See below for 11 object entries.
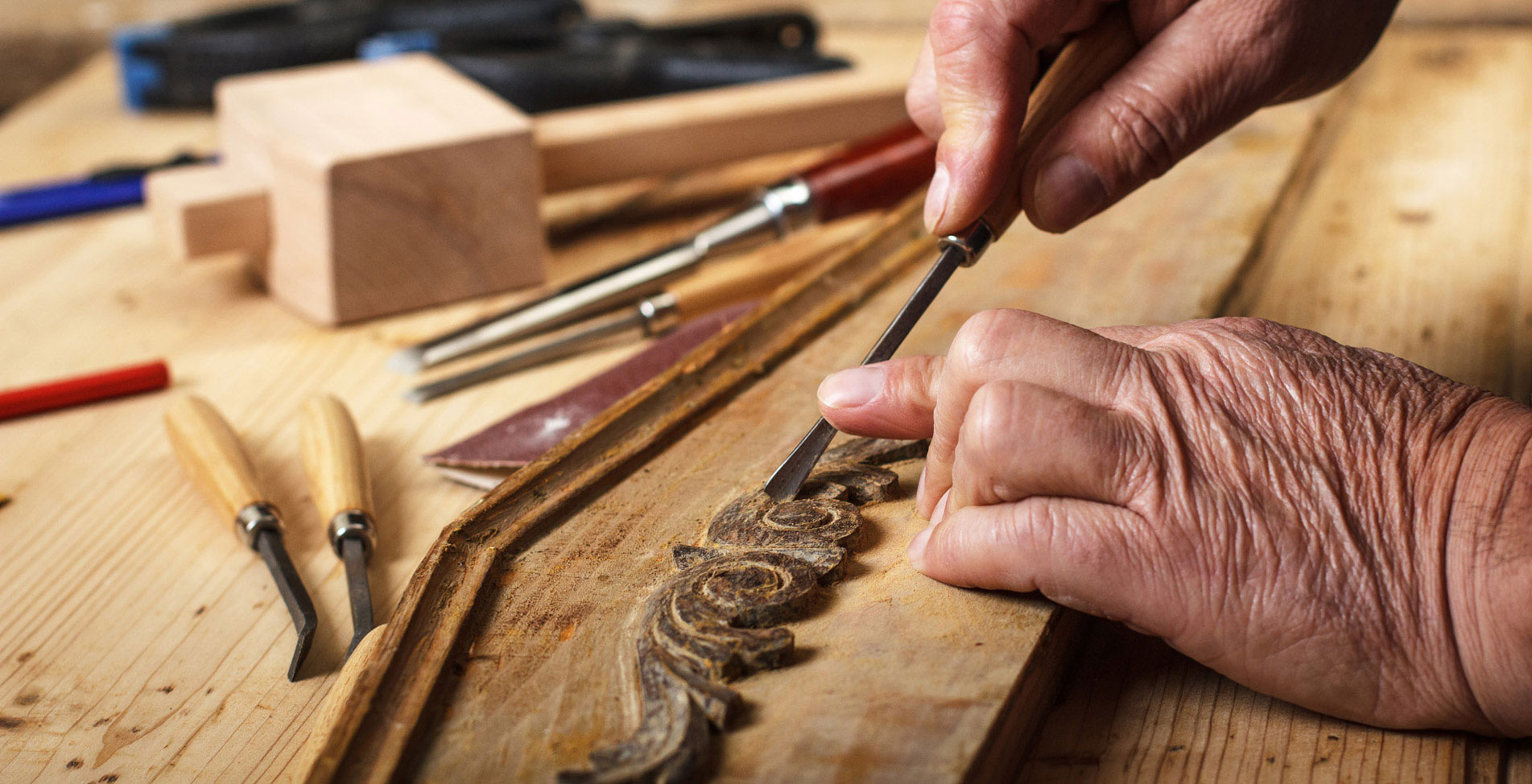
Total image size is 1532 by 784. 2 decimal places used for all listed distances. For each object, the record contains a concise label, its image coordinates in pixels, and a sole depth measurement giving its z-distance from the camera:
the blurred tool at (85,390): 1.03
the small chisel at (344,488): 0.94
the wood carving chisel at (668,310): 1.06
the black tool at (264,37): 1.29
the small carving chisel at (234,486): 0.93
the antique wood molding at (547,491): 0.86
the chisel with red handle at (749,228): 1.07
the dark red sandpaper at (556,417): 0.99
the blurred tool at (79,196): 1.18
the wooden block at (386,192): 1.08
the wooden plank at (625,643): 0.86
